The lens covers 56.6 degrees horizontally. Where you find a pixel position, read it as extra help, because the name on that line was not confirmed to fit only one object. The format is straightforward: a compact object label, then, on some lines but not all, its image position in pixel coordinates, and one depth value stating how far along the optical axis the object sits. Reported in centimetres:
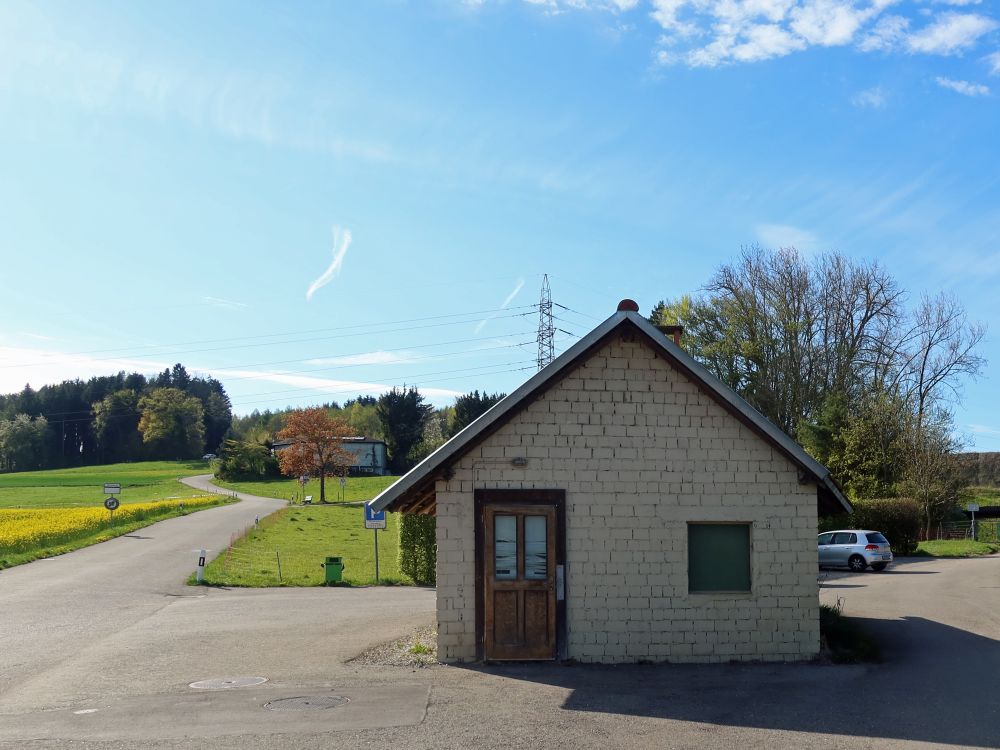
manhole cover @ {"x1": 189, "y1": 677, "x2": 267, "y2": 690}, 1248
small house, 1358
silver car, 3309
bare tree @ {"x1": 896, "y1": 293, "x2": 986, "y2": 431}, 5262
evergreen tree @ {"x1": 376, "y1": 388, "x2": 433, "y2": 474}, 10412
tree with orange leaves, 8094
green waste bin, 2731
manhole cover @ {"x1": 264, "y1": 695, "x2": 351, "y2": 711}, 1119
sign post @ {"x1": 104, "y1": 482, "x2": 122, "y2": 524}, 4253
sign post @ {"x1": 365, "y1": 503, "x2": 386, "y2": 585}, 2611
